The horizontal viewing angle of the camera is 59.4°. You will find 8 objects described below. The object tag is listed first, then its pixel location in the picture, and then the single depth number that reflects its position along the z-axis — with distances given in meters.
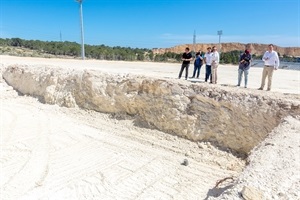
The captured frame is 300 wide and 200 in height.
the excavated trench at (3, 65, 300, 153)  7.50
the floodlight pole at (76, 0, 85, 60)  25.36
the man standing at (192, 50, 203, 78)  12.09
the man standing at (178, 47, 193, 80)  10.77
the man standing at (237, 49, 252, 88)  9.40
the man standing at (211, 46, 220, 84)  10.40
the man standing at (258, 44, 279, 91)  8.62
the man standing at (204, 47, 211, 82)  10.74
